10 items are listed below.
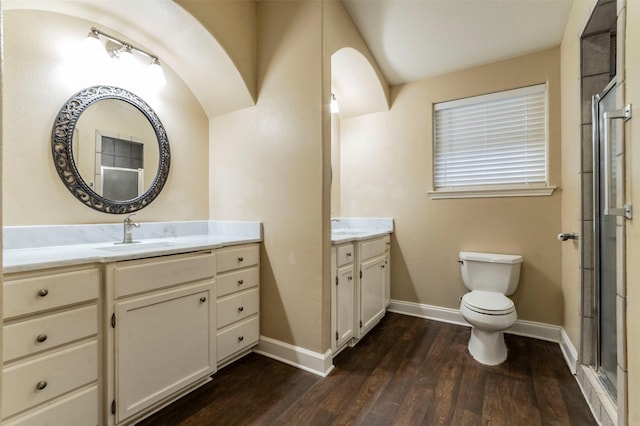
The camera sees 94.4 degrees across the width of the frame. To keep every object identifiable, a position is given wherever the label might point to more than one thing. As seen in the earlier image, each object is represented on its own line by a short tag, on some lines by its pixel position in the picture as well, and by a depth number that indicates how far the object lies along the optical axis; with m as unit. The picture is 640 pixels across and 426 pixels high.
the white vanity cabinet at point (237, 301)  1.87
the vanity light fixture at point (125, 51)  1.78
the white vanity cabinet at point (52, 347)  1.10
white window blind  2.42
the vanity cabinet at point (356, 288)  2.02
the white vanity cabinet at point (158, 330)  1.36
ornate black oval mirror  1.73
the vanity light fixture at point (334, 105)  2.76
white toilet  1.93
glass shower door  1.52
